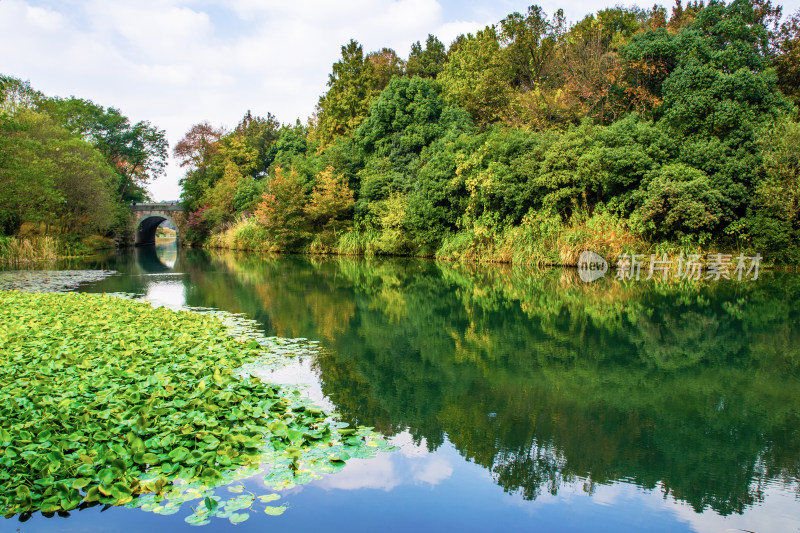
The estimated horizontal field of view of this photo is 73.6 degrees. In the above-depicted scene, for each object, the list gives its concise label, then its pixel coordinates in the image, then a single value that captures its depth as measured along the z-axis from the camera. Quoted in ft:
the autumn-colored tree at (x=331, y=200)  92.84
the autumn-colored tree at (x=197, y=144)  163.63
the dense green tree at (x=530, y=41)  89.35
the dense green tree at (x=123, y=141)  142.66
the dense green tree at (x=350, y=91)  110.83
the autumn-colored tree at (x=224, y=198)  136.56
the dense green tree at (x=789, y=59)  62.64
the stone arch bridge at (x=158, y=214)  163.73
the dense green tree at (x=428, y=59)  120.16
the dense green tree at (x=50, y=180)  65.88
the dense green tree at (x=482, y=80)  90.07
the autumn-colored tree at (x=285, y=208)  95.96
